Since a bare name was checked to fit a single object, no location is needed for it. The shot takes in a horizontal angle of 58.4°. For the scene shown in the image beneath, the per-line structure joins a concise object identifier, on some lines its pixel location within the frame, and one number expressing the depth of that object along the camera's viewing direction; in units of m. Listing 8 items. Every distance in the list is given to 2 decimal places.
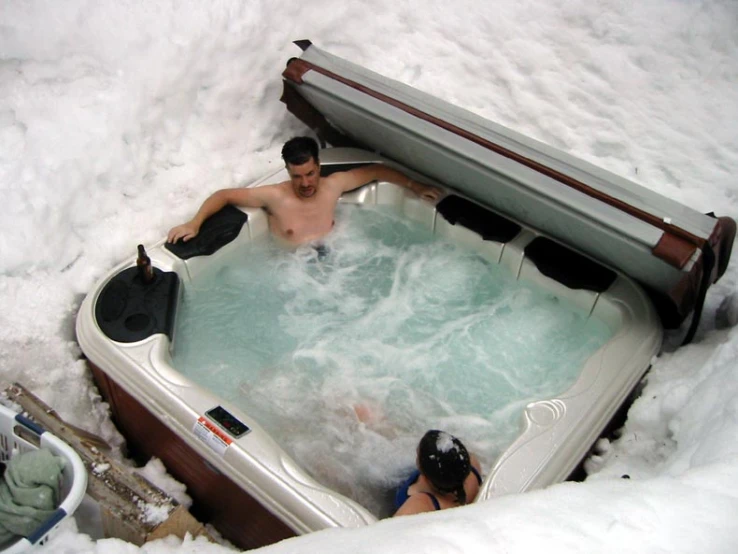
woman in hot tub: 1.70
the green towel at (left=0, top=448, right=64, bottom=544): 1.69
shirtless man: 2.54
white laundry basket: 1.64
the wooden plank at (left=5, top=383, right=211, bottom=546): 1.81
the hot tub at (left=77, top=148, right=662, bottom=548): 1.86
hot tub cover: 1.95
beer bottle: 2.32
